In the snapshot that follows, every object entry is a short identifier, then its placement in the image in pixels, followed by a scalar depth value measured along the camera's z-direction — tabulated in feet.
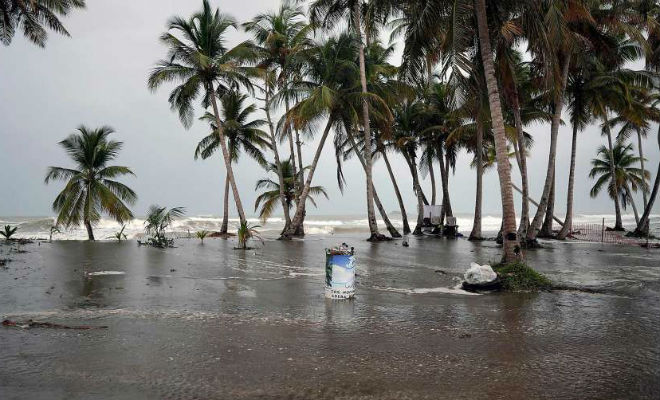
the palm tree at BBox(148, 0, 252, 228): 76.33
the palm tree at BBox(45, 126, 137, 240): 77.10
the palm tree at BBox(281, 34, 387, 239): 70.74
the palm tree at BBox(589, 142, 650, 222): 129.29
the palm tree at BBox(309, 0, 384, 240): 70.33
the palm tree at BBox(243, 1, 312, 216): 81.66
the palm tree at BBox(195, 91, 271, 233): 92.22
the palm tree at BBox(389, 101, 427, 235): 94.73
